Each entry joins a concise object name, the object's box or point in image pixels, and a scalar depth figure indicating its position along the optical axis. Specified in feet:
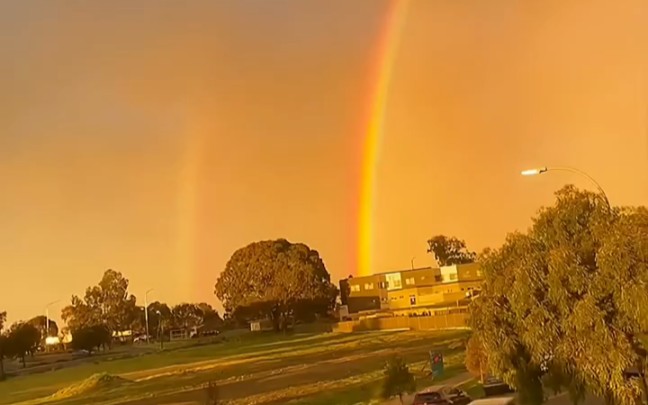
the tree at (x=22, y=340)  259.19
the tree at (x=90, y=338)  285.64
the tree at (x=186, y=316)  474.90
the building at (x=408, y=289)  384.47
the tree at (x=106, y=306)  394.32
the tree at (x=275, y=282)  331.36
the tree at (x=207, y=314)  488.07
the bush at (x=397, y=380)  91.09
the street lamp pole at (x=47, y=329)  440.25
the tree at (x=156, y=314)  451.94
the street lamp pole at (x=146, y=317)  387.86
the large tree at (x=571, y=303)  48.65
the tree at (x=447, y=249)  539.29
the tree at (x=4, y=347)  246.47
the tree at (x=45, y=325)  452.76
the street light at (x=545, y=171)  54.56
